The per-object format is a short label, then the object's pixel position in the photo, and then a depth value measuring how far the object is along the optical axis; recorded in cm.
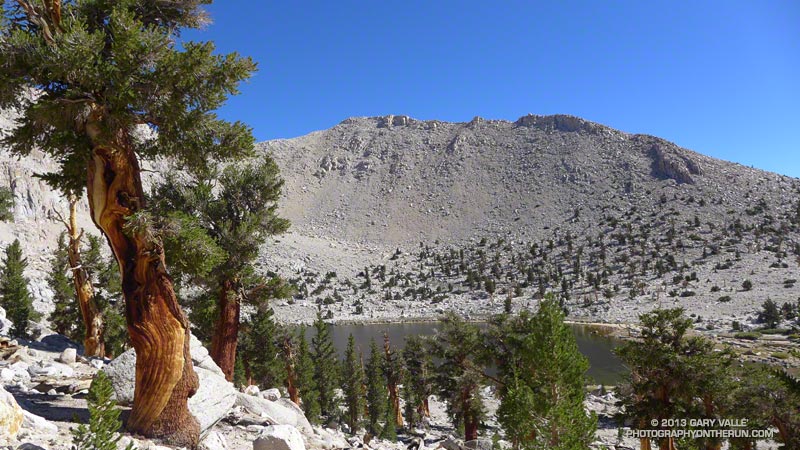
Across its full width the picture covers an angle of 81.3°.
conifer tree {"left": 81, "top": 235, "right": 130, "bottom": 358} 2136
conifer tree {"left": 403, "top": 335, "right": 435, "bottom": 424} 3438
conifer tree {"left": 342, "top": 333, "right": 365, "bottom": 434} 3328
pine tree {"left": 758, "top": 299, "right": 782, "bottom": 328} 5203
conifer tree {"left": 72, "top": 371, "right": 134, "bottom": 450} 407
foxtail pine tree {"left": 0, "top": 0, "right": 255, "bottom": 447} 575
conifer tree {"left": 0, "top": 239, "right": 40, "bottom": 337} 2464
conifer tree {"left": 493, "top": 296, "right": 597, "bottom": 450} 953
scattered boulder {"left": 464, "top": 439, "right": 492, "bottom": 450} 1691
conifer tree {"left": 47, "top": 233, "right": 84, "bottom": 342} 2570
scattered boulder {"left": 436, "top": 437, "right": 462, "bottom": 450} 1538
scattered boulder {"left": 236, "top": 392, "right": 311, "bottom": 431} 911
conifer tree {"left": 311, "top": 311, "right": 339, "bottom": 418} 3409
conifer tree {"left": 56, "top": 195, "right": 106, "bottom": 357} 1467
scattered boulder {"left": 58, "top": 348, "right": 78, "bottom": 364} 1141
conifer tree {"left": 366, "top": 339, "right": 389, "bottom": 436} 3397
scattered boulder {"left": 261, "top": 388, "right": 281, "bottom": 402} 1264
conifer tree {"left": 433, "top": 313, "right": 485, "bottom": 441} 2420
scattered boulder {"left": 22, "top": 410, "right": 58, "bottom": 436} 556
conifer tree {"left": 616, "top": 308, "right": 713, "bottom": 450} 1486
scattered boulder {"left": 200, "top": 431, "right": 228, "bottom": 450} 662
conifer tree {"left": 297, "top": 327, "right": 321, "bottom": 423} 2822
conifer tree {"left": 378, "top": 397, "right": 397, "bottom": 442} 2661
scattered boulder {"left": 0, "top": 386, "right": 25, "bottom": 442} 491
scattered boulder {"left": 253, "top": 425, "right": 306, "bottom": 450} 636
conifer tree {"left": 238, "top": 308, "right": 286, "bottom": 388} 2804
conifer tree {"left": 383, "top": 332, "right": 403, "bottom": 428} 3609
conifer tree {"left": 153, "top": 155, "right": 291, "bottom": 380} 1255
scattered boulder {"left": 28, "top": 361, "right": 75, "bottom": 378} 934
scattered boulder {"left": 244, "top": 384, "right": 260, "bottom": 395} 1228
